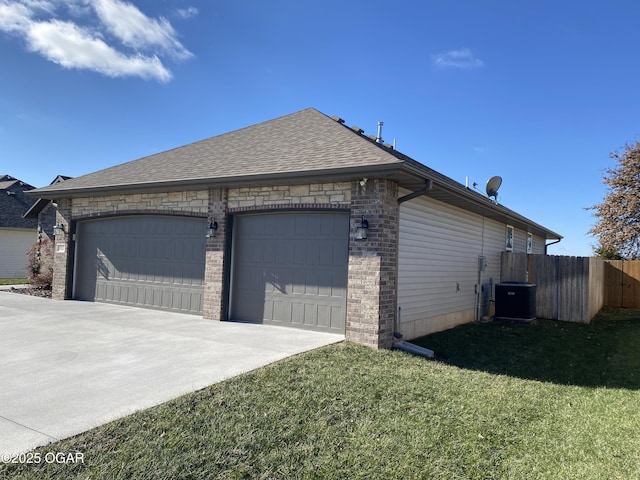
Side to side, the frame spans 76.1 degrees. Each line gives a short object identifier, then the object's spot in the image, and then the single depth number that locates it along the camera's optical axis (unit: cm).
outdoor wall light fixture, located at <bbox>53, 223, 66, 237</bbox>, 1183
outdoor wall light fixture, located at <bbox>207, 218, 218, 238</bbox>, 888
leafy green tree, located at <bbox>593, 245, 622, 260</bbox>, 2284
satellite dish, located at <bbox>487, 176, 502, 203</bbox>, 1369
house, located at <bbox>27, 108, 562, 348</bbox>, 712
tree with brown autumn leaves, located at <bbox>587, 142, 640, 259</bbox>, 2092
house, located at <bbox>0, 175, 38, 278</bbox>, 2273
